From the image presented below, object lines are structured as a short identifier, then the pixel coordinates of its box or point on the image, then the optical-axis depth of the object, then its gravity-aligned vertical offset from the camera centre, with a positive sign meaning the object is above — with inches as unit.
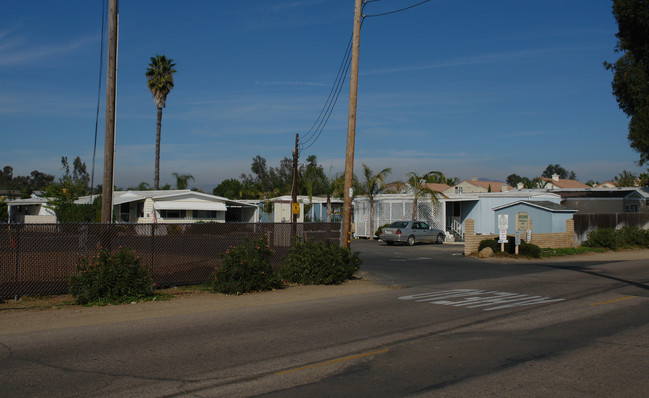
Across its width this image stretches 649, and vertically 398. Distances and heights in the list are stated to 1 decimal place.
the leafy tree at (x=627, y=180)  2539.4 +243.9
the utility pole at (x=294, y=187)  1222.3 +103.8
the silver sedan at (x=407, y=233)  1342.3 -5.1
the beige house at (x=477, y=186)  3326.8 +282.4
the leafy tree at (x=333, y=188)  1660.6 +127.7
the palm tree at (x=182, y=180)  2224.4 +196.9
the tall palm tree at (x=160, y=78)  1787.6 +485.7
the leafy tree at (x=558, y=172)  6535.9 +723.1
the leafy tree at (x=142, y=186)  2129.4 +163.2
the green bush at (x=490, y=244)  1011.3 -22.9
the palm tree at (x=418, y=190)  1534.2 +114.1
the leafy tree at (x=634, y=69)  1467.8 +448.0
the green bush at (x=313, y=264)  598.9 -37.3
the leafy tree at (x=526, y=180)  3795.8 +444.7
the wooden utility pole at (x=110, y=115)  536.7 +110.4
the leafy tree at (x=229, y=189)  2699.8 +214.9
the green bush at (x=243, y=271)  515.2 -39.2
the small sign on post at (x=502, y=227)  978.1 +7.3
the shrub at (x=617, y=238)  1157.7 -11.4
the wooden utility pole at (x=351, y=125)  685.9 +131.3
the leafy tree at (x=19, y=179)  4660.4 +439.0
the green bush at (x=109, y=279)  443.5 -41.3
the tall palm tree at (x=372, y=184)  1615.4 +136.6
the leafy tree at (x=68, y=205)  1384.1 +60.4
